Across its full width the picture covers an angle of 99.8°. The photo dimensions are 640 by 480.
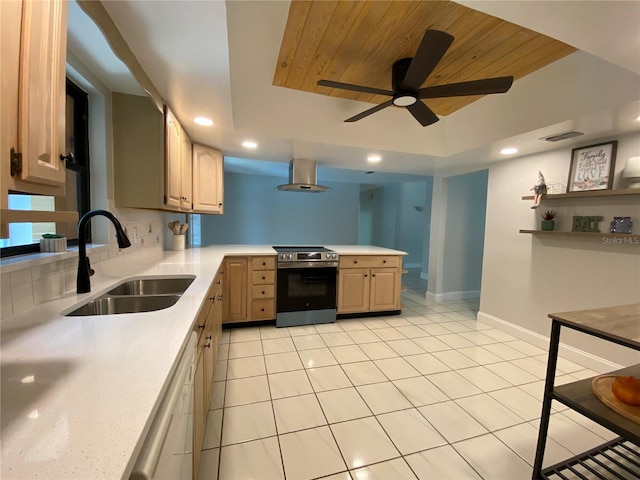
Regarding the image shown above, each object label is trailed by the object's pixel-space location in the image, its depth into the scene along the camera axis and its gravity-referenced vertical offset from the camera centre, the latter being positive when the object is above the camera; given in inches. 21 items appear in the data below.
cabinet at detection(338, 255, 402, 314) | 133.5 -27.2
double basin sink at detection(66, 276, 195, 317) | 51.2 -16.2
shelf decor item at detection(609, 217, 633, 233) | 84.1 +4.5
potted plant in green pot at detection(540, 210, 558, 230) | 104.8 +6.5
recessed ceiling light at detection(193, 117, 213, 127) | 89.0 +34.7
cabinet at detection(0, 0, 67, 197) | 23.2 +11.8
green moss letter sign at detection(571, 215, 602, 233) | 92.8 +5.2
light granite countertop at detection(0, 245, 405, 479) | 17.9 -15.4
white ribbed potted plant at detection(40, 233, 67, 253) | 50.1 -4.6
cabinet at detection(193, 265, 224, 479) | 47.1 -29.7
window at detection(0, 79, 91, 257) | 54.1 +9.9
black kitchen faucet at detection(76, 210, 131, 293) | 50.4 -5.1
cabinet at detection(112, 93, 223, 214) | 76.2 +20.0
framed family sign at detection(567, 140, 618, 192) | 88.8 +24.6
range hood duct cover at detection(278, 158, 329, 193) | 134.2 +26.2
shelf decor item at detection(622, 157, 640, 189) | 80.0 +20.3
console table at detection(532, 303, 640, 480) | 42.9 -29.0
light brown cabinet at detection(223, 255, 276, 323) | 119.3 -28.5
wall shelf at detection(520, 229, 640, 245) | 81.8 +1.3
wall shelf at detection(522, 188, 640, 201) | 81.2 +14.9
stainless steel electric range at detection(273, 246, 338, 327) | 124.0 -27.7
